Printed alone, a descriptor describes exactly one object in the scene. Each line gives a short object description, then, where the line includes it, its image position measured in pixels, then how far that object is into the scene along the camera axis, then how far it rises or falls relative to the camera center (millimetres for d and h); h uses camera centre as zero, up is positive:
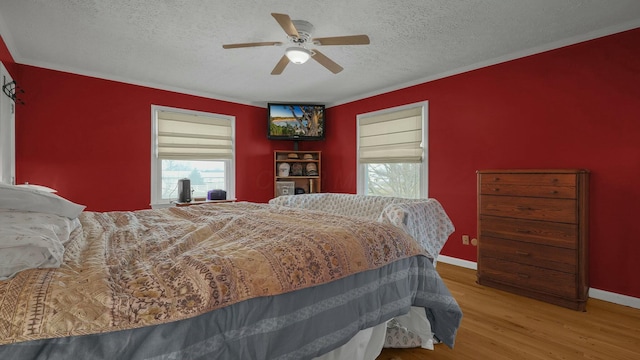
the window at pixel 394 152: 3980 +396
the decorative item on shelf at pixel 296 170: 5094 +150
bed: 796 -366
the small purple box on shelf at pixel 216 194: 4301 -235
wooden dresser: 2422 -487
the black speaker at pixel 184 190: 4066 -165
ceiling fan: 2102 +1051
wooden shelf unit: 4997 +170
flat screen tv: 4887 +972
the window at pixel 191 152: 4109 +389
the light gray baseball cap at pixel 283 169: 4988 +155
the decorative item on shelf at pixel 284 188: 5016 -163
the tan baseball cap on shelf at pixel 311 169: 5094 +160
